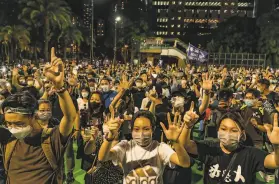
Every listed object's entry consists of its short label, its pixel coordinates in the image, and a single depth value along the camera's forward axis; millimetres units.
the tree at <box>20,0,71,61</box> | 23420
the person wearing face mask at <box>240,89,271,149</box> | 3634
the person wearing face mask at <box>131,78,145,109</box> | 5700
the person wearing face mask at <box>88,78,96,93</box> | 6262
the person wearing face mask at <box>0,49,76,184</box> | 2023
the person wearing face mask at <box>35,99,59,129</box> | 2959
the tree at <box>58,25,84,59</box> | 29173
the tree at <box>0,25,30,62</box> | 25107
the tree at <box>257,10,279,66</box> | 33400
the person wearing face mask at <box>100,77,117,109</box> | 5111
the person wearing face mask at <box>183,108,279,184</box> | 2155
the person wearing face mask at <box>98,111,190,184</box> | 2042
